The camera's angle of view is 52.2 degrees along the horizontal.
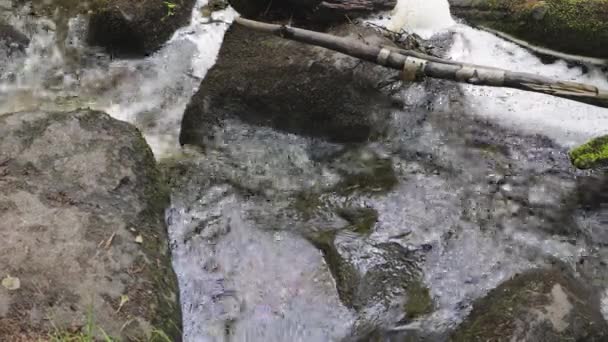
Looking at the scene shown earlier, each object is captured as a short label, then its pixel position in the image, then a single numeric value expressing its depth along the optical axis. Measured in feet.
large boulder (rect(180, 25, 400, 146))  18.02
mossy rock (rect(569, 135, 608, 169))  16.47
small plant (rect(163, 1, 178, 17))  22.45
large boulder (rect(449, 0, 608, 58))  19.38
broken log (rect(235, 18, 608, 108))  15.80
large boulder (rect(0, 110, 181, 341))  11.79
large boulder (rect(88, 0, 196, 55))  21.35
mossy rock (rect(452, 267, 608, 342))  12.50
